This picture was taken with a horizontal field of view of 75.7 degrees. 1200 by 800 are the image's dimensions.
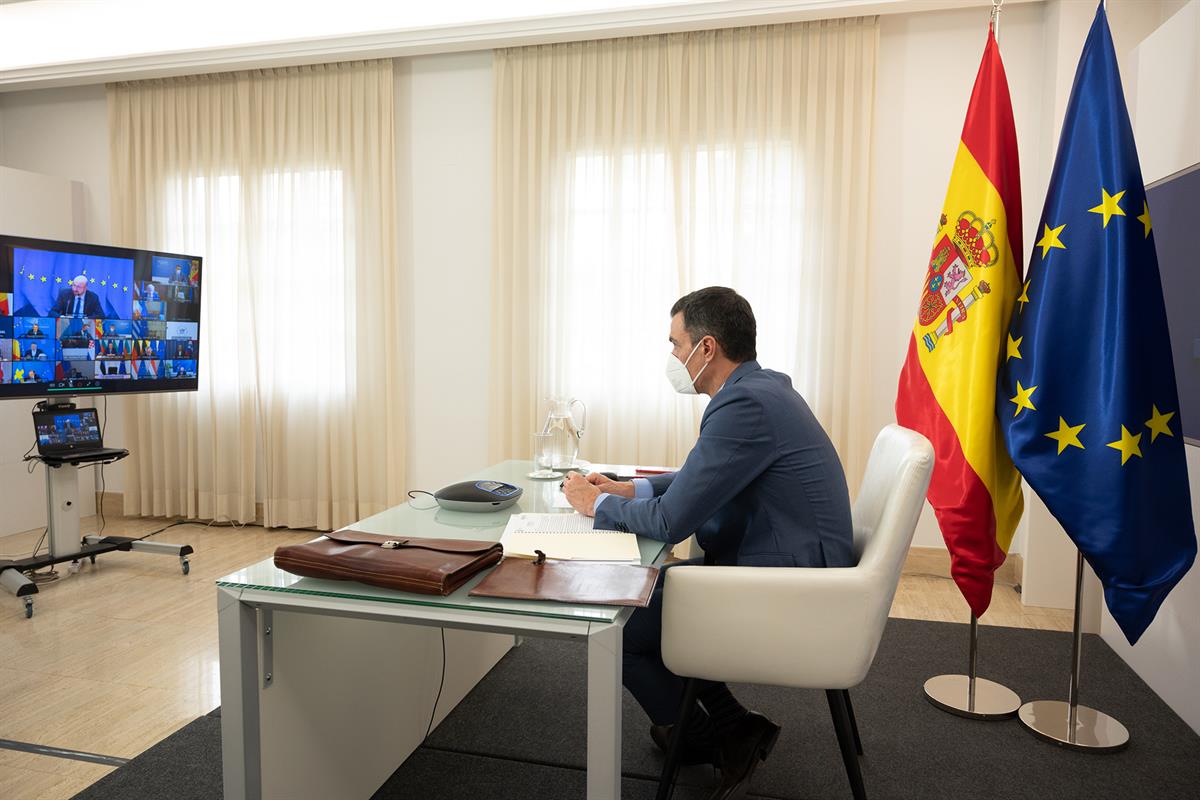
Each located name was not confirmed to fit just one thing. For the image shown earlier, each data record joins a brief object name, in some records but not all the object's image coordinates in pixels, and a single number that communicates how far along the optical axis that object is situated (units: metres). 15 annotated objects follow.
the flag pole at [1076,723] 2.27
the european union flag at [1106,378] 2.16
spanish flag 2.45
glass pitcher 2.58
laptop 3.65
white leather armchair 1.68
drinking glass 2.61
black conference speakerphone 2.09
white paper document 1.66
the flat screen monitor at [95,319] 3.49
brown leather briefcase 1.42
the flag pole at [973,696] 2.47
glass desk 1.36
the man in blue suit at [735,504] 1.81
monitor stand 3.66
